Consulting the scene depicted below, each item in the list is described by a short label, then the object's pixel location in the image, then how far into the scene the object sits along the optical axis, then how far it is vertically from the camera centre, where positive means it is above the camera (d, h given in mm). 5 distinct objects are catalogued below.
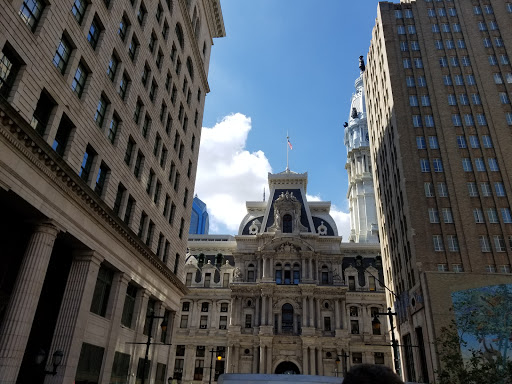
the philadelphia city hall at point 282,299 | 61656 +14147
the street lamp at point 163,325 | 26538 +3941
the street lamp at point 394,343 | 26941 +3744
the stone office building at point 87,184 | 17656 +9930
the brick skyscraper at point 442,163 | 37000 +24333
